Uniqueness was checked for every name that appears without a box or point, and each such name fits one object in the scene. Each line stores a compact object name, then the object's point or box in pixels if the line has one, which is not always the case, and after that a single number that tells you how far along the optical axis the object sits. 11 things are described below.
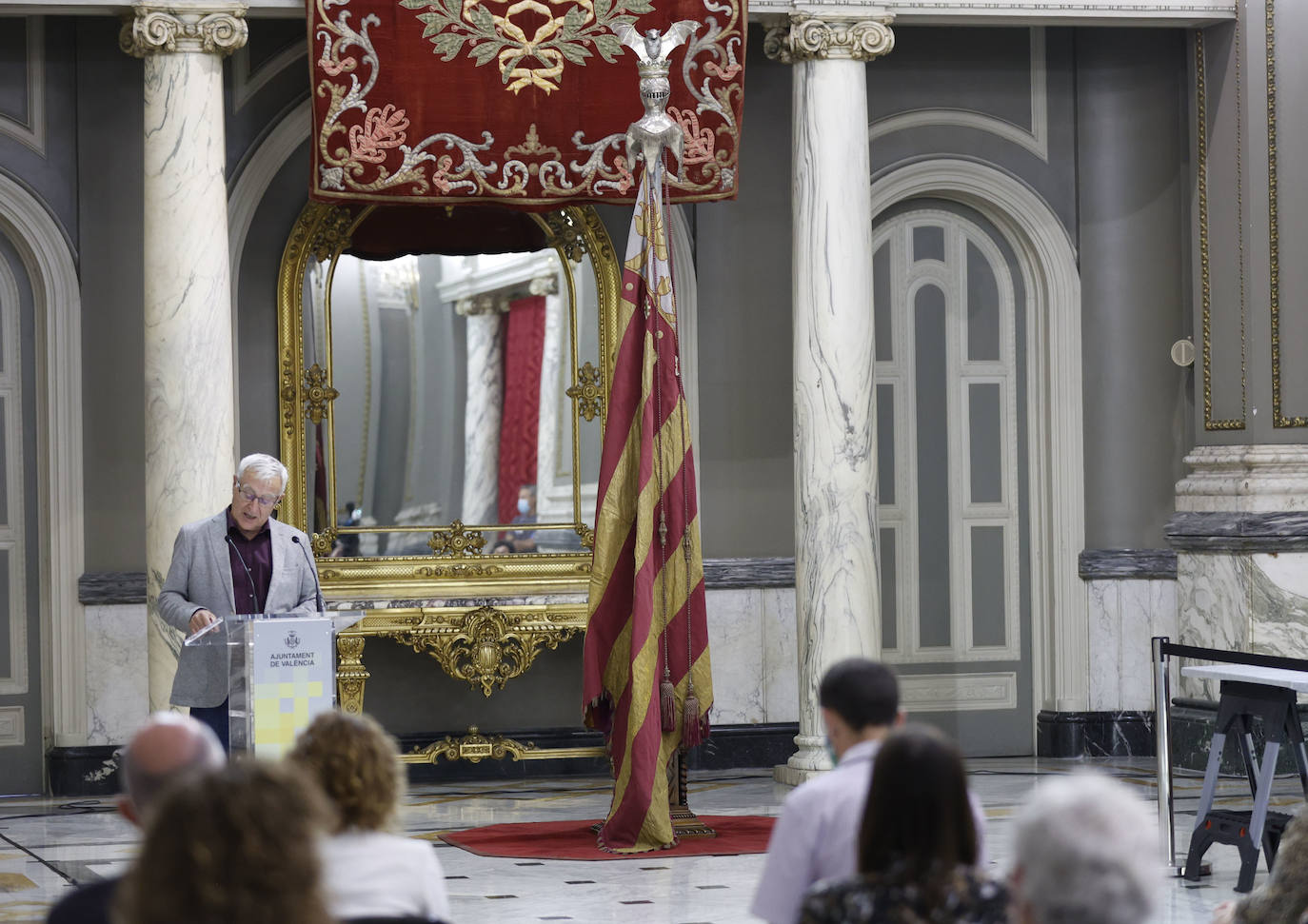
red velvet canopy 15.35
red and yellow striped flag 13.58
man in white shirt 6.32
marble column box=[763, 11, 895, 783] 16.08
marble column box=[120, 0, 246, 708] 15.27
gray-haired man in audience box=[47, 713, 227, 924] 5.62
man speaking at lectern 11.29
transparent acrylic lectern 9.91
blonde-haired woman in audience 5.86
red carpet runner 13.48
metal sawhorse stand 11.70
